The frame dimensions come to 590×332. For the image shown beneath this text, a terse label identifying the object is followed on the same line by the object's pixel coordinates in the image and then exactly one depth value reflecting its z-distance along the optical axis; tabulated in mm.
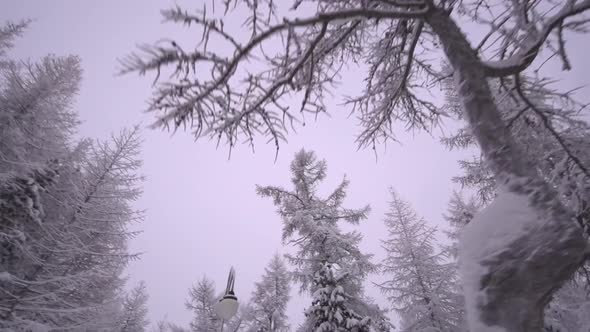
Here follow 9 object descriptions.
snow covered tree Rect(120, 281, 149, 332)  17062
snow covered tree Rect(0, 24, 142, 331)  6172
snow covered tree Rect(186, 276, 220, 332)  16114
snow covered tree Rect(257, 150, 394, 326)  8992
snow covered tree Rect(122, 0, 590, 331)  1411
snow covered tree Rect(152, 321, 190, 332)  16734
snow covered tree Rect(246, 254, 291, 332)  15871
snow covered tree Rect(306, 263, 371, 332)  7141
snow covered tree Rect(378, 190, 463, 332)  10930
